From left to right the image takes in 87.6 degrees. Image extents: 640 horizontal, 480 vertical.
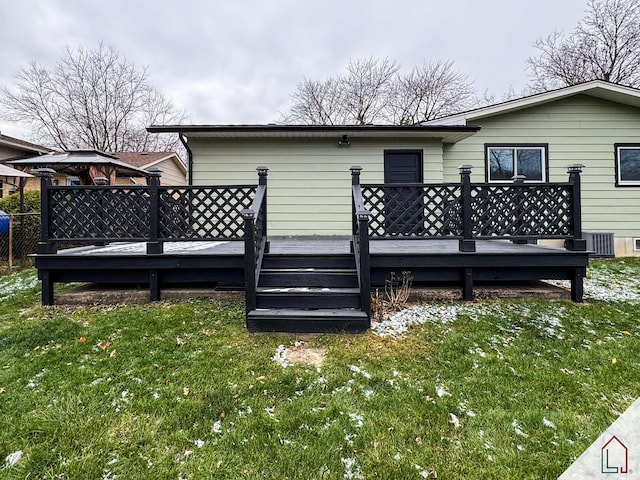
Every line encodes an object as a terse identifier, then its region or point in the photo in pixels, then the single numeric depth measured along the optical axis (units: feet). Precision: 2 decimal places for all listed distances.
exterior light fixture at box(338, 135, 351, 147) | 24.98
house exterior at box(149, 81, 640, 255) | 25.00
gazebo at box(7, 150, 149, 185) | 30.14
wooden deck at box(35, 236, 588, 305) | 14.49
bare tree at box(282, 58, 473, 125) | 67.62
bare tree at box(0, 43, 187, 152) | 66.80
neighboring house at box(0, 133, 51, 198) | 40.33
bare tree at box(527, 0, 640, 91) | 48.14
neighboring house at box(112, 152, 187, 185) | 53.93
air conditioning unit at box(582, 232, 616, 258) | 26.66
